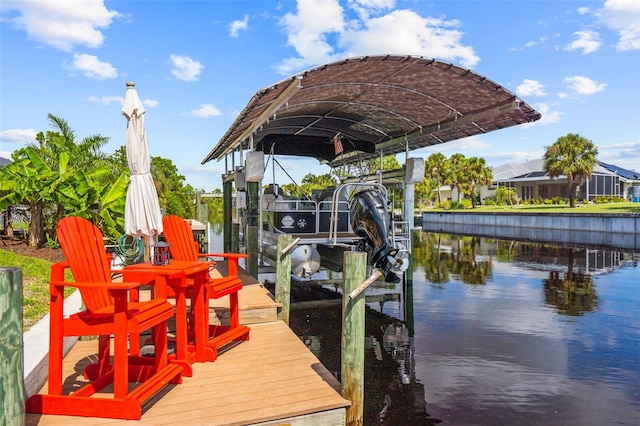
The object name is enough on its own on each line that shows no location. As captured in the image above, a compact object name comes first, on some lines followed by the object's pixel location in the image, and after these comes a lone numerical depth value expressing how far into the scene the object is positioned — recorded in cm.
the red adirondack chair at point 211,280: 514
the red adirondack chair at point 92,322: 344
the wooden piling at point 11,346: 279
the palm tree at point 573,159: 4228
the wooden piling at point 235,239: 1324
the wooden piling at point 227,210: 1464
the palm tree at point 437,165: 5662
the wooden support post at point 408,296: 991
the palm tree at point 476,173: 5156
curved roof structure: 779
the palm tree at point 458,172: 5278
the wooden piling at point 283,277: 671
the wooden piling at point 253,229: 928
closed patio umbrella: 617
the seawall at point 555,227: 2656
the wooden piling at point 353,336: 420
